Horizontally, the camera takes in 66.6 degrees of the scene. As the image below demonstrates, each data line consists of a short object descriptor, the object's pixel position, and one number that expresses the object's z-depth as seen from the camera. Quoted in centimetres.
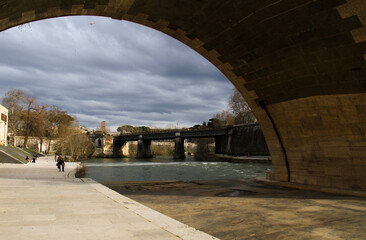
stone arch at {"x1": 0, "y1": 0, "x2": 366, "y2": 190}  888
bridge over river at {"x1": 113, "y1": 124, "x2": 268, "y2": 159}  6156
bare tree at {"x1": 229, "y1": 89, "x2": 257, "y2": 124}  7744
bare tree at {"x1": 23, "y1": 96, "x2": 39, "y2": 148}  7662
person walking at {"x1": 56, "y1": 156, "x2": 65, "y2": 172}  2630
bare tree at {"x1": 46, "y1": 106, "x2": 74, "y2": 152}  8062
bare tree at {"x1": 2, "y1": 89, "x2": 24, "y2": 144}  7644
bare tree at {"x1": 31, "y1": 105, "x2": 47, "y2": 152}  7672
